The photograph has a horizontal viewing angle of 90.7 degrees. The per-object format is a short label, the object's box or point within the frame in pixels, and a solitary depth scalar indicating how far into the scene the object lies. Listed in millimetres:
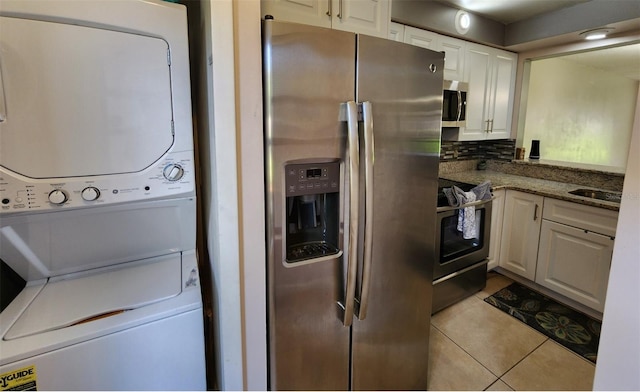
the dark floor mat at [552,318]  2051
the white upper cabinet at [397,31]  2174
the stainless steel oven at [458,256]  2279
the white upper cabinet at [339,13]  1299
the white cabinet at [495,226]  2654
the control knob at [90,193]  976
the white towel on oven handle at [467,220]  2314
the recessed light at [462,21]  2461
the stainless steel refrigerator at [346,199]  993
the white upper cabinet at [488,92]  2723
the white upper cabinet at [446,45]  2291
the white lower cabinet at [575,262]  2176
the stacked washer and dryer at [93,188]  881
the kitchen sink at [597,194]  2466
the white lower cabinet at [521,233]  2547
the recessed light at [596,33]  2324
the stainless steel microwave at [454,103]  2469
